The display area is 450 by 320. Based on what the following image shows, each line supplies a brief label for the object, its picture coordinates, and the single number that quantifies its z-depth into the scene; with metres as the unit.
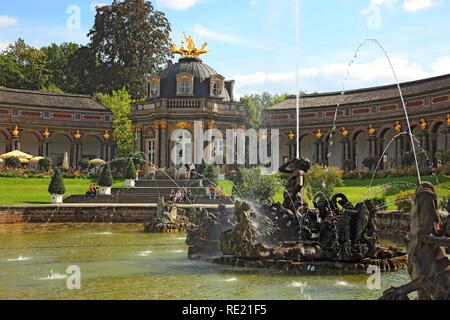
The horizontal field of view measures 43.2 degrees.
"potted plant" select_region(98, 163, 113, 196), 40.19
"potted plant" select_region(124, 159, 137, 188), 45.59
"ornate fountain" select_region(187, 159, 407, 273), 15.17
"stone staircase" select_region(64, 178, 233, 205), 38.53
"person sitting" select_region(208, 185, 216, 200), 39.50
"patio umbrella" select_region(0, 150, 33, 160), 52.84
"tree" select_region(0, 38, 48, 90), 77.94
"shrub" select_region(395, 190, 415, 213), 26.69
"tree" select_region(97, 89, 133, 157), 66.19
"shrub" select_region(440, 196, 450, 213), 23.75
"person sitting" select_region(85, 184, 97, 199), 38.68
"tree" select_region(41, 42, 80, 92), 82.62
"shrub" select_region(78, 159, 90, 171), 56.75
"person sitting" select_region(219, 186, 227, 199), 39.84
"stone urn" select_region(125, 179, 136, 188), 45.51
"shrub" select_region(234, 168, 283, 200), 37.62
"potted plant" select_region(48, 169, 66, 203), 36.50
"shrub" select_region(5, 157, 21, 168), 53.19
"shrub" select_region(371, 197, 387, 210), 28.73
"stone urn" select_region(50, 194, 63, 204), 36.66
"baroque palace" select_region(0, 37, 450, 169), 55.00
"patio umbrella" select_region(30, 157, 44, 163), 54.00
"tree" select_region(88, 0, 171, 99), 76.94
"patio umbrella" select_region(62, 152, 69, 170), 54.91
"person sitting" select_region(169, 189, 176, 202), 37.28
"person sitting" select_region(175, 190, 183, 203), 38.26
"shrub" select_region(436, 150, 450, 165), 42.84
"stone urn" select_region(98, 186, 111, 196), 40.34
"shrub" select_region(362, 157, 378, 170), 54.50
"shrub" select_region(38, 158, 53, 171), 53.35
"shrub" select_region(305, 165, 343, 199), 35.38
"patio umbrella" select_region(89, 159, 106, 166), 56.00
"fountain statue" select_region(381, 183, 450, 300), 7.93
